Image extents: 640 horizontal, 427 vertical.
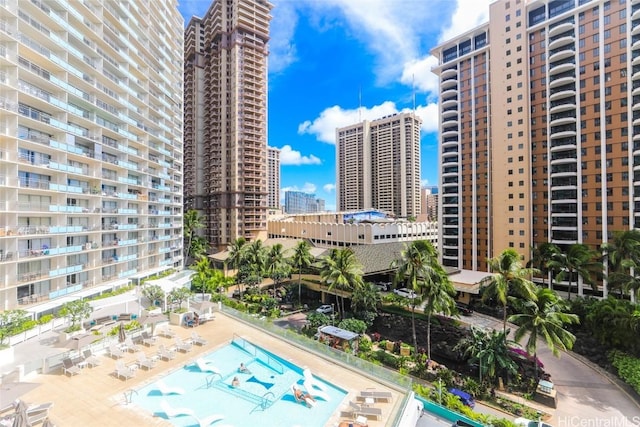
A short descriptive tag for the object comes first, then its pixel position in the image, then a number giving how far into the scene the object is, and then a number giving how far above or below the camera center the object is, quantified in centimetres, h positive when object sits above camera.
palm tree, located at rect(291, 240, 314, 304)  4338 -634
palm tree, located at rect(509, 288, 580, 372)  2278 -866
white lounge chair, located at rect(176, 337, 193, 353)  2272 -1018
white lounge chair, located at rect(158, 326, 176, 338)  2527 -1025
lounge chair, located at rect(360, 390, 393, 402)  1633 -1002
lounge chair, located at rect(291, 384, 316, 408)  1622 -1032
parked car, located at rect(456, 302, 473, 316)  4156 -1394
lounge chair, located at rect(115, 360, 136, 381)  1845 -987
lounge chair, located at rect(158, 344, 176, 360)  2136 -1011
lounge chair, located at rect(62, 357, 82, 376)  1870 -976
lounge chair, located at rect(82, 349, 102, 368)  1991 -986
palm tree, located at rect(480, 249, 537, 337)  2508 -569
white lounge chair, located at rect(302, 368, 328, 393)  1770 -1018
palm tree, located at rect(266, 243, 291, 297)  4553 -801
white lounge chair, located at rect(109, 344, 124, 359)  2122 -993
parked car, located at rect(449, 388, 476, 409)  2062 -1307
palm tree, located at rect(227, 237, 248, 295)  4941 -727
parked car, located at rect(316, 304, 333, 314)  4094 -1348
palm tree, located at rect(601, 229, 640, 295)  3216 -515
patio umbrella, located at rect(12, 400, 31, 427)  1257 -864
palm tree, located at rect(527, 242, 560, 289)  4047 -631
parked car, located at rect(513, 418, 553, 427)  1690 -1243
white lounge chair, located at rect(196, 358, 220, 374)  1995 -1040
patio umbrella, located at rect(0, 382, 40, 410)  1359 -837
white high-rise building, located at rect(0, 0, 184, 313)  2700 +780
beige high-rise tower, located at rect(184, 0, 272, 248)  7725 +2402
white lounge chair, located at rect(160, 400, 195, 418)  1487 -998
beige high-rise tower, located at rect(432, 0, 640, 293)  4247 +1347
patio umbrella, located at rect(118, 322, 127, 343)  2329 -957
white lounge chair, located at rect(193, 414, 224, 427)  1428 -1014
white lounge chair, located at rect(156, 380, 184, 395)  1719 -1021
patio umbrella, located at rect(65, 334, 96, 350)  1945 -847
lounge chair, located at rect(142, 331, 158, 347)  2367 -1010
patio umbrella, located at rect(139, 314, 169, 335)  2466 -888
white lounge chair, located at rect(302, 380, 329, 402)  1677 -1024
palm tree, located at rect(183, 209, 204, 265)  6931 -291
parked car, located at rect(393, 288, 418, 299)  4472 -1262
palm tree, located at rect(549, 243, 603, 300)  3731 -655
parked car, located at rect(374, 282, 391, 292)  4962 -1251
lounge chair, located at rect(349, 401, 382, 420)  1499 -1002
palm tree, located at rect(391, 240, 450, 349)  2725 -553
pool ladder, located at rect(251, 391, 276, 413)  1633 -1061
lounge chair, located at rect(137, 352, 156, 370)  1986 -1001
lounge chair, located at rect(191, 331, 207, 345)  2384 -1020
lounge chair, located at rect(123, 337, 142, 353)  2244 -1006
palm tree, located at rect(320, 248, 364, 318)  3438 -691
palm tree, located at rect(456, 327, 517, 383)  2383 -1163
